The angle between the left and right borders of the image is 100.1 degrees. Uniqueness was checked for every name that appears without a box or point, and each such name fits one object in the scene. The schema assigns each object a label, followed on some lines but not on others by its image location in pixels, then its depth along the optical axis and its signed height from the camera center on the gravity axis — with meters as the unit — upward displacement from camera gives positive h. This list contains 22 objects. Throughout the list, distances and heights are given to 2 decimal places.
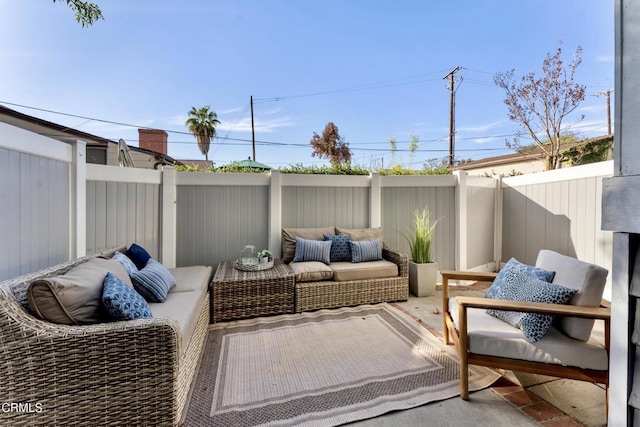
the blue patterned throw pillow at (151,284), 2.25 -0.64
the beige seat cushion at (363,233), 4.05 -0.34
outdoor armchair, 1.64 -0.85
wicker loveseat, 3.33 -0.94
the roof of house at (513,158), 6.73 +1.77
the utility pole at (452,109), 8.79 +3.44
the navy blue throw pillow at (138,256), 2.73 -0.48
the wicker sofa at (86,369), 1.34 -0.84
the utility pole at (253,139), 12.18 +3.26
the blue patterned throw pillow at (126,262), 2.32 -0.47
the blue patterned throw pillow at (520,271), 2.04 -0.49
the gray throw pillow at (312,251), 3.72 -0.57
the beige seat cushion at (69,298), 1.44 -0.50
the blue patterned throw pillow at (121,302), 1.59 -0.57
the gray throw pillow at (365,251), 3.79 -0.58
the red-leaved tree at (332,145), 12.62 +3.12
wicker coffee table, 3.04 -0.97
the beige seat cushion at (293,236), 3.85 -0.38
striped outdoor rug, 1.74 -1.29
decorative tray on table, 3.39 -0.72
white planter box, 3.90 -0.99
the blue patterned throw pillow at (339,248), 3.85 -0.54
